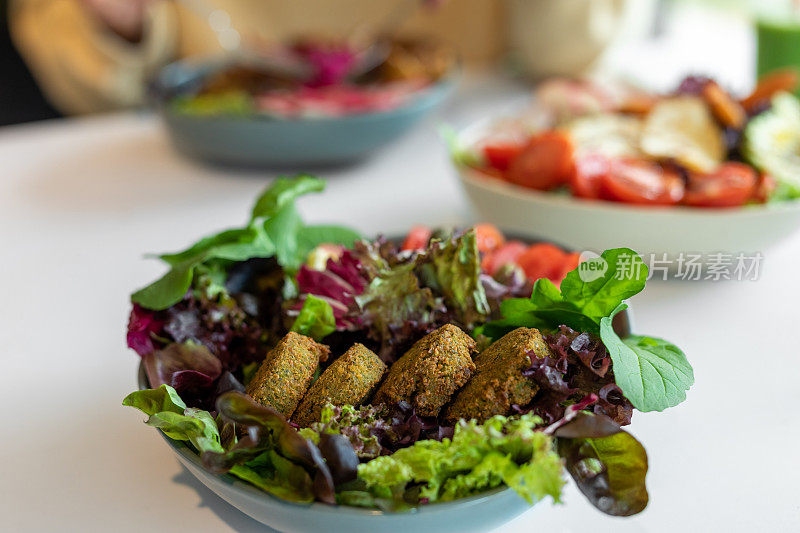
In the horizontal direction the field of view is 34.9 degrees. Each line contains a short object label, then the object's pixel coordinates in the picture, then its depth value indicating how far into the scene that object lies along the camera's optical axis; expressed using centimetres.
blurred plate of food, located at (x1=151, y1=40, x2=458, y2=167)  70
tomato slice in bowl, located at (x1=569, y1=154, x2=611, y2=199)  57
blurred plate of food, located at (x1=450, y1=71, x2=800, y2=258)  55
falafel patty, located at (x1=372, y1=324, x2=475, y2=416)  40
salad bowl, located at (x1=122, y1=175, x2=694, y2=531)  38
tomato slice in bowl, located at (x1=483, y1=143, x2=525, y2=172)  62
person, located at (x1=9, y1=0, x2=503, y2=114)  98
